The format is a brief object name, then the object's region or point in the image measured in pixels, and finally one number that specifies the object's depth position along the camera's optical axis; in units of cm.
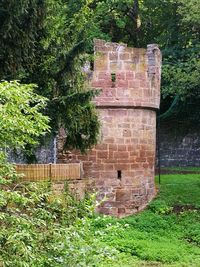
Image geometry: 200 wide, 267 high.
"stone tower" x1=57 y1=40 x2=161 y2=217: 1391
